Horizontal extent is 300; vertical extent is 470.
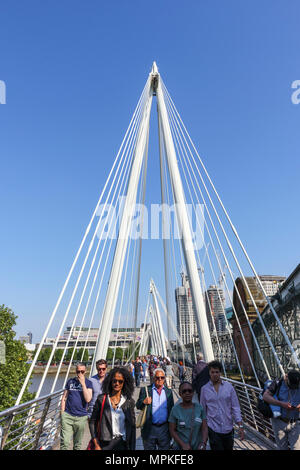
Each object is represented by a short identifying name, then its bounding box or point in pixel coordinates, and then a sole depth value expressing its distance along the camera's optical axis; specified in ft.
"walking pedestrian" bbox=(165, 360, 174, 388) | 37.17
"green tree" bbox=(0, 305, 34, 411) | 58.16
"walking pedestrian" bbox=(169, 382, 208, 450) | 9.92
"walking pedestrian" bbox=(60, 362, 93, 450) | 13.35
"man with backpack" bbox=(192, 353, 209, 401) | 18.83
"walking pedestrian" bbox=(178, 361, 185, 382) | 42.74
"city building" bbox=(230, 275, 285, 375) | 91.91
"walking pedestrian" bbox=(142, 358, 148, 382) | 60.50
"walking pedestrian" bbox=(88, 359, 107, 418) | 14.26
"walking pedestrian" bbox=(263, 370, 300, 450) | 10.80
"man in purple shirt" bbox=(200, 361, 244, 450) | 11.23
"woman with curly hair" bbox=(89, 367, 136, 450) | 9.00
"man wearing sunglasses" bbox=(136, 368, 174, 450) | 10.29
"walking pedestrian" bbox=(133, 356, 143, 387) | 51.77
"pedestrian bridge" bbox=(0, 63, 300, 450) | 16.34
